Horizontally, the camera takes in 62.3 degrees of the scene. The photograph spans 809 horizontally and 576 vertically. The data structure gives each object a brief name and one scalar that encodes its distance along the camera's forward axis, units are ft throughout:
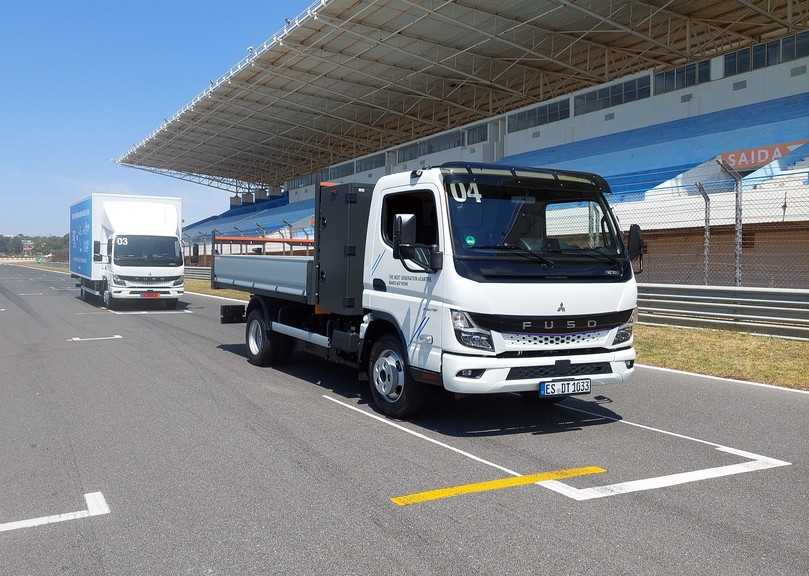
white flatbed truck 18.83
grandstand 68.90
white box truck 65.10
